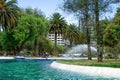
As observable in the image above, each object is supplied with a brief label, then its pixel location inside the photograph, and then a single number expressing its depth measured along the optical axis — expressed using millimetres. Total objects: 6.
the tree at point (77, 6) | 14020
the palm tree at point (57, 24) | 31959
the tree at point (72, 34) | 35923
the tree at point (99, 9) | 13611
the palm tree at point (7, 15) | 26927
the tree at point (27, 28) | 26859
